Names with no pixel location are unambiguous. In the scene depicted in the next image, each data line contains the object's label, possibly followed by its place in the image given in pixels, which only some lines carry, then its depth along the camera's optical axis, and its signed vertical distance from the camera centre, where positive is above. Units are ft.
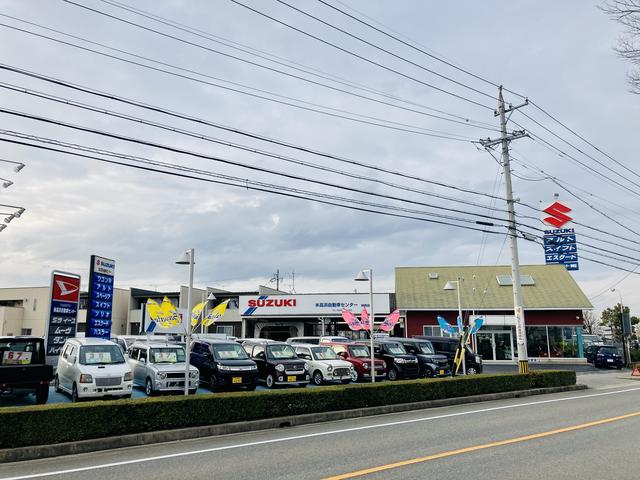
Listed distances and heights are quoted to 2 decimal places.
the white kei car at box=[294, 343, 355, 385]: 62.54 -4.89
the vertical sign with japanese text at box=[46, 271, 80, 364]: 60.54 +2.23
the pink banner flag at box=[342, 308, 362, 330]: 64.28 +1.01
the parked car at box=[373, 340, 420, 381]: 69.62 -5.06
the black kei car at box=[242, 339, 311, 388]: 59.57 -4.48
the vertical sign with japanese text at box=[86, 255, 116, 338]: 63.93 +4.34
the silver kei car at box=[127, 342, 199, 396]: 50.67 -4.18
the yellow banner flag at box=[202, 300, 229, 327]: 63.58 +2.33
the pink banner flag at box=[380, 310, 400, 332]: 63.00 +0.82
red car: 68.28 -4.44
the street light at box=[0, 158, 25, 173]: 58.66 +19.65
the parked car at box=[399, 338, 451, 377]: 72.90 -4.66
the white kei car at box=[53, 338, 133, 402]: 44.28 -3.84
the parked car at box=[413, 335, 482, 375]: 82.12 -4.28
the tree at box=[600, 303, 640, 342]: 231.52 +2.95
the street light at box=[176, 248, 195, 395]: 45.60 +4.55
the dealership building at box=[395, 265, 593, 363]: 120.78 +4.15
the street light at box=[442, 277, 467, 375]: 73.32 -4.85
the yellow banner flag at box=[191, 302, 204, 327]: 74.58 +2.94
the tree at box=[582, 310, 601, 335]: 284.22 +1.32
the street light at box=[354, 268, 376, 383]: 57.56 +5.76
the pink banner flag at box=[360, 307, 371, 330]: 69.03 +1.37
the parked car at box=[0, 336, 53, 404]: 40.81 -3.25
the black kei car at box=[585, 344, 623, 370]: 110.22 -7.09
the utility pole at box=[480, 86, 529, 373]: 66.64 +15.40
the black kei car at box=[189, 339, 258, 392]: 54.49 -4.16
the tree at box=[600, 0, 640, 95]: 26.00 +16.72
